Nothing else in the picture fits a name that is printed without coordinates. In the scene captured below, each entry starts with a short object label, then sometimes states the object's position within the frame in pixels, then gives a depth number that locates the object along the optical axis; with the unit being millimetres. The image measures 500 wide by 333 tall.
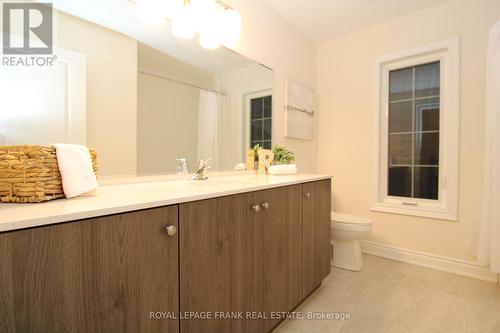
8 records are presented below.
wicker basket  654
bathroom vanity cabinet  510
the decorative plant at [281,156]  2014
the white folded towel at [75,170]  715
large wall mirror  919
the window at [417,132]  2090
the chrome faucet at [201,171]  1400
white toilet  2010
